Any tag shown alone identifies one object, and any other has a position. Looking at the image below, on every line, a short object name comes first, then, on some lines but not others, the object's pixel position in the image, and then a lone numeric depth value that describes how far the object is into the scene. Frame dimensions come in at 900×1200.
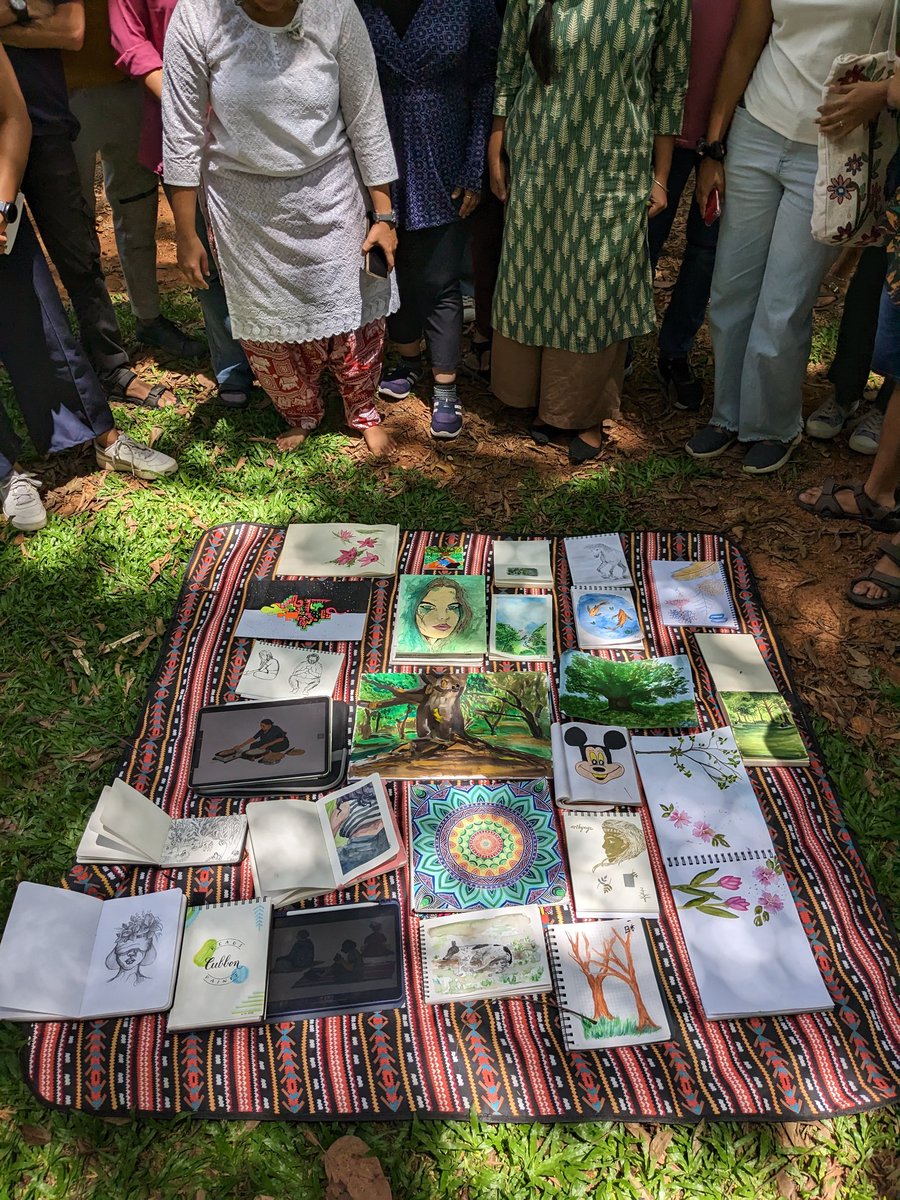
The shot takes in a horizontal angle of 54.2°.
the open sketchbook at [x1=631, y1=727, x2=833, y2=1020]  2.22
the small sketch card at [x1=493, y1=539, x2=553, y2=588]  3.33
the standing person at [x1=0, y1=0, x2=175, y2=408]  3.27
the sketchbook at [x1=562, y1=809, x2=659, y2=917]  2.39
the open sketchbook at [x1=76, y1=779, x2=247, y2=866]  2.47
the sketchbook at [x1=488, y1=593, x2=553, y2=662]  3.09
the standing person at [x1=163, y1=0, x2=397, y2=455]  2.90
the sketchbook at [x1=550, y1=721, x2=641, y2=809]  2.62
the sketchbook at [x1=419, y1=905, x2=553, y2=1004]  2.23
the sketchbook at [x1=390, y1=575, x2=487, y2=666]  3.09
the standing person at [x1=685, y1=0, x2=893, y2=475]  2.84
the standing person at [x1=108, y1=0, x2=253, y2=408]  3.31
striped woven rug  2.07
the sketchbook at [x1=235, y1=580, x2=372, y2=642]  3.18
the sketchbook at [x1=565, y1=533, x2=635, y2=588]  3.34
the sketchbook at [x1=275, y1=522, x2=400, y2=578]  3.40
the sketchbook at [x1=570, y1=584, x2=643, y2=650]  3.12
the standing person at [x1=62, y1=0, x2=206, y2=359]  3.61
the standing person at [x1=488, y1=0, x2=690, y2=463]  2.97
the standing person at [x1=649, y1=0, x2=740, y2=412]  3.11
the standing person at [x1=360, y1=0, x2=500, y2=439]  3.20
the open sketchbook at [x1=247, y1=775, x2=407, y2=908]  2.43
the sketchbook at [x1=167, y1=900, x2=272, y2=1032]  2.20
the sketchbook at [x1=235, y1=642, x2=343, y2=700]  2.98
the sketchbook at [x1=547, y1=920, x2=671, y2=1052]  2.16
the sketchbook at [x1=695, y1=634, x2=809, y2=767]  2.74
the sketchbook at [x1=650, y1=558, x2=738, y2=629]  3.21
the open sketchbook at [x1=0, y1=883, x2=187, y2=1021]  2.22
